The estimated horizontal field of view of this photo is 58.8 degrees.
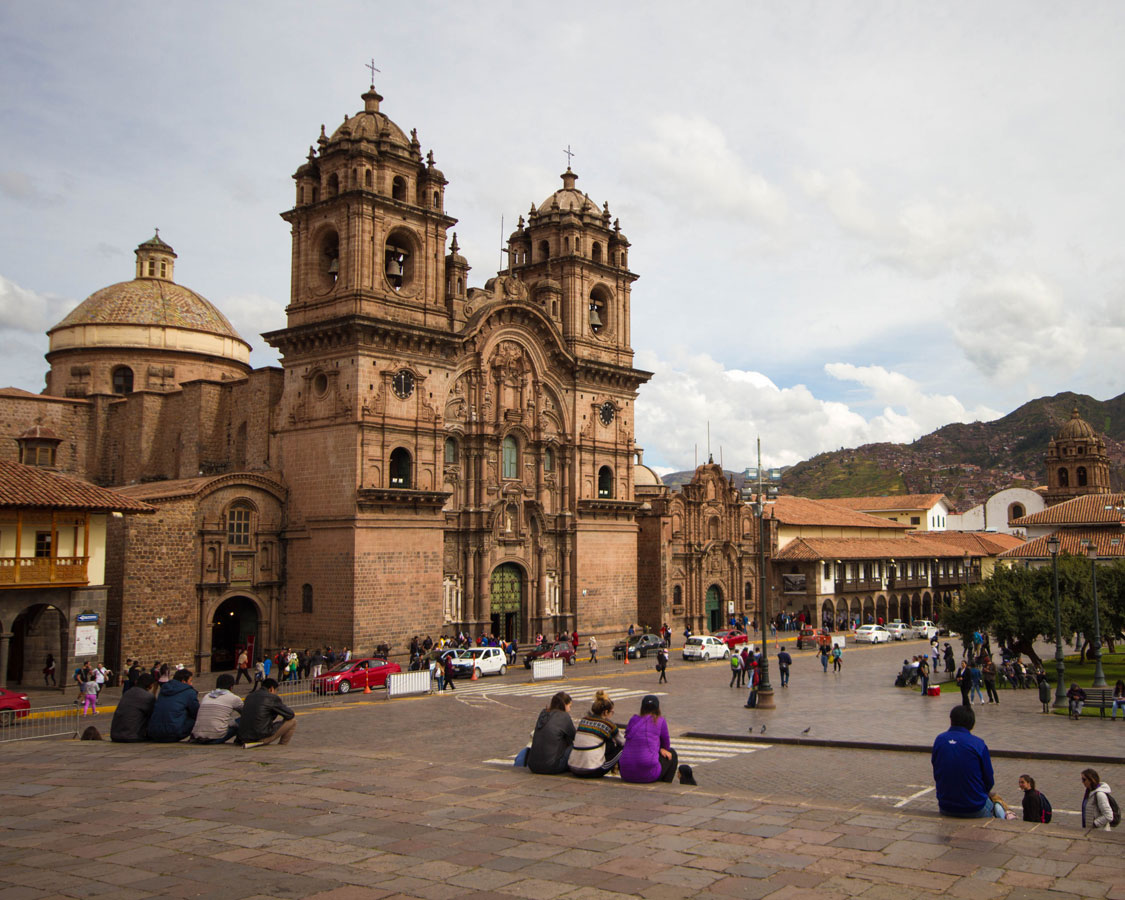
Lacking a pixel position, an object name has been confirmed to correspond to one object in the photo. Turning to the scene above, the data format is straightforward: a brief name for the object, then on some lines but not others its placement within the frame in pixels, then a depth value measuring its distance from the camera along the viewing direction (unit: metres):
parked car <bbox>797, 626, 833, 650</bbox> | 52.44
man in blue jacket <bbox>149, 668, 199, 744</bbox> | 16.97
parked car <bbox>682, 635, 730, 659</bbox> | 45.88
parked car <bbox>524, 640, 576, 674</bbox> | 41.38
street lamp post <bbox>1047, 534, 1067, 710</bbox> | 27.92
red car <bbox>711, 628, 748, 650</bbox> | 49.81
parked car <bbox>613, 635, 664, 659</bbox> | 45.78
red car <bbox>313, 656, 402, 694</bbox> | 33.03
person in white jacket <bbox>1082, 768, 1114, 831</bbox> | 12.52
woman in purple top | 13.39
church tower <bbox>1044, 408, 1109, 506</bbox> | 99.69
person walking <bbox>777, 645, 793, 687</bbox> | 33.97
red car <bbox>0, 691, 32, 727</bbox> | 25.31
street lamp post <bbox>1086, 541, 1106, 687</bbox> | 29.28
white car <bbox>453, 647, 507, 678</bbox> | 37.44
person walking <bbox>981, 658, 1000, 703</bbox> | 29.73
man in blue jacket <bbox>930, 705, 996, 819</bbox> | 11.10
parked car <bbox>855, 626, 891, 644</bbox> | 56.53
